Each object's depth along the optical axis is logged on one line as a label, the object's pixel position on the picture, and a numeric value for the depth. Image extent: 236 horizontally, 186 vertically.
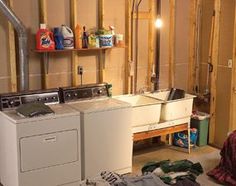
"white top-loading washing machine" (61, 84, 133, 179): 4.05
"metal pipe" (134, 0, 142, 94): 5.02
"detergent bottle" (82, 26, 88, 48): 4.54
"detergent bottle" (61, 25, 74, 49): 4.30
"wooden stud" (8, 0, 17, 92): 4.16
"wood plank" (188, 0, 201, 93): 5.49
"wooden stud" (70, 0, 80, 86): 4.50
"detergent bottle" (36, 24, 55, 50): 4.17
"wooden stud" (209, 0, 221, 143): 5.20
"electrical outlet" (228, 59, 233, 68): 5.12
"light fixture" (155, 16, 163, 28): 5.16
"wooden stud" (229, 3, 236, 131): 5.07
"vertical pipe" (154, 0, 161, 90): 5.17
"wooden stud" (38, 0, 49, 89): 4.30
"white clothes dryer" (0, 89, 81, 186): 3.66
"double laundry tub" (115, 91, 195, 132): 4.57
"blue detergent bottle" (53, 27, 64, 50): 4.29
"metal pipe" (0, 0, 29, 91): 3.93
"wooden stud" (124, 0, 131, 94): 4.92
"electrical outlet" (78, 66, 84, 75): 4.68
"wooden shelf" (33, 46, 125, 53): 4.21
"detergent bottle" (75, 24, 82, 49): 4.45
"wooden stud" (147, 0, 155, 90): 5.13
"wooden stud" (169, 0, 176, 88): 5.32
